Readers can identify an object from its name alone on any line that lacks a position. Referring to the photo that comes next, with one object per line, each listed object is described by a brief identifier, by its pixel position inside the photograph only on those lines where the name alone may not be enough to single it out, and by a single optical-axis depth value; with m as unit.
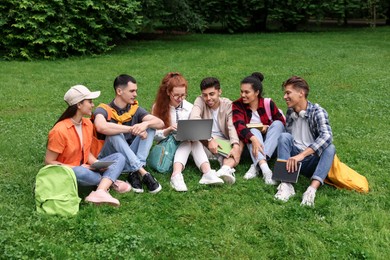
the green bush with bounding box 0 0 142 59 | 13.54
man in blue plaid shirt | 4.82
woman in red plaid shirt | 5.44
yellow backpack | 4.91
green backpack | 4.21
